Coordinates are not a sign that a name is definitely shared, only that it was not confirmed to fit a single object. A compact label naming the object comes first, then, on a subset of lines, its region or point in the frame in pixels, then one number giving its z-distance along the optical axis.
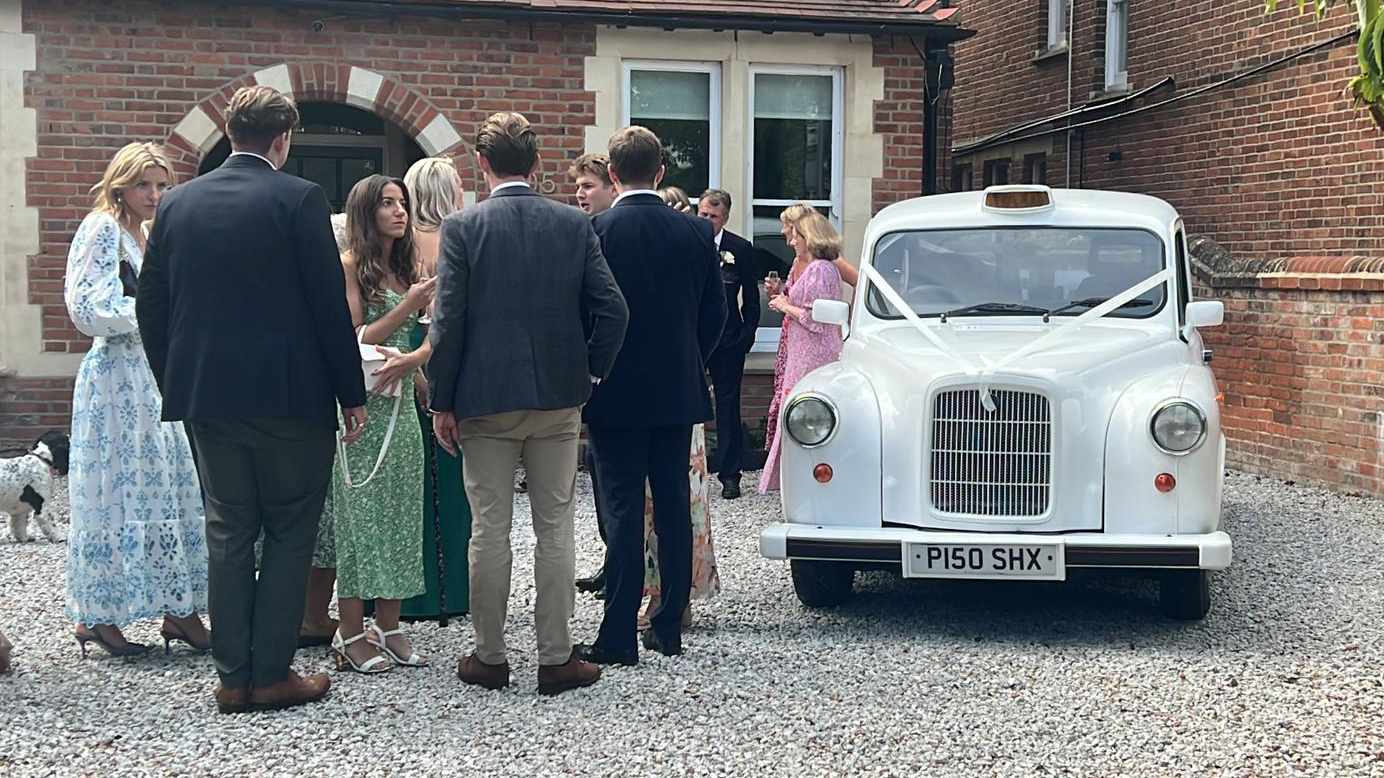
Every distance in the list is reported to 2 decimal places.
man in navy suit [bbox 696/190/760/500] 9.86
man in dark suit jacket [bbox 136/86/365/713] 5.06
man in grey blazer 5.29
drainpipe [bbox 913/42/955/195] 12.52
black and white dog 8.60
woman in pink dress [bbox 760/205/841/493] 9.47
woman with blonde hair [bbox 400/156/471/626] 6.20
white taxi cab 6.30
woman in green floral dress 5.79
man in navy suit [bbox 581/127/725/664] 5.80
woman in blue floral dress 5.82
